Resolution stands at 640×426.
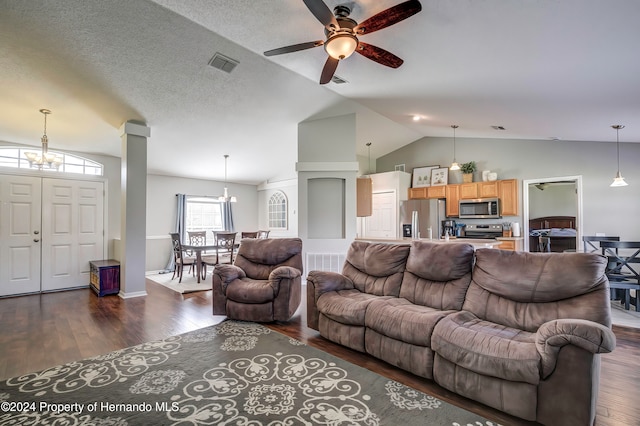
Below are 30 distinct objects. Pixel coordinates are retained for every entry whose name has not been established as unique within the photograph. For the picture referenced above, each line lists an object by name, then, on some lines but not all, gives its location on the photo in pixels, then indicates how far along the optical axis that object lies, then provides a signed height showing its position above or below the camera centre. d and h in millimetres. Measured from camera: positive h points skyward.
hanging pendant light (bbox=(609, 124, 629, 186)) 4902 +590
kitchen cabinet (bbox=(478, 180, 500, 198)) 6594 +607
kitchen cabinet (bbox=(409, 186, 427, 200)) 7624 +602
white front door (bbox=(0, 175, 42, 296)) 4977 -281
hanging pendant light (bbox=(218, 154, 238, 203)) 6986 +548
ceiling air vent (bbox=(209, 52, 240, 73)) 3568 +1894
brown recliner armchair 3506 -824
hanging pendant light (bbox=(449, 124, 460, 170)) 5652 +1687
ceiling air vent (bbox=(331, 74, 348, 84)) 3869 +1800
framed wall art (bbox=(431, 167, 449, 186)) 7371 +1010
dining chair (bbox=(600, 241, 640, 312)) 3861 -823
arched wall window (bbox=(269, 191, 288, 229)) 9039 +186
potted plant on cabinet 6957 +1092
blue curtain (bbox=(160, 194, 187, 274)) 8070 +84
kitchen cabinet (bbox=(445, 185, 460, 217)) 7089 +390
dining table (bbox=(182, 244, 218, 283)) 6023 -647
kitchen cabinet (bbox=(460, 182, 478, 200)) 6824 +595
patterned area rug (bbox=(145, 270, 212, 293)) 5477 -1321
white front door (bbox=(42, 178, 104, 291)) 5332 -244
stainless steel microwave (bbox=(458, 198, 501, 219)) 6555 +182
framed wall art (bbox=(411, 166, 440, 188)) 7684 +1042
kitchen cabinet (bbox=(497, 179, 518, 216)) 6359 +433
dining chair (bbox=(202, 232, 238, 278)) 6324 -626
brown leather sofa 1720 -798
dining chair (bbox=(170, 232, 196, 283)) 6257 -871
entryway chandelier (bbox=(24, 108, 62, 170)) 4084 +863
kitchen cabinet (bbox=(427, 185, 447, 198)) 7320 +627
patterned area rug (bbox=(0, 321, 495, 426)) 1854 -1243
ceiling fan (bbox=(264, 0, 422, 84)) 1961 +1376
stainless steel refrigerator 7055 +12
